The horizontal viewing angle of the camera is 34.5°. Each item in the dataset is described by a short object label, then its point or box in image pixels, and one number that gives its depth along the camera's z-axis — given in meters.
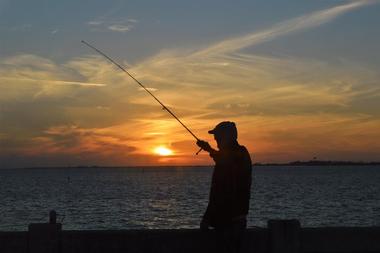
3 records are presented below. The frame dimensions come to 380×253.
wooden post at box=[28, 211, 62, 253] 7.46
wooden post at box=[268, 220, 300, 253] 7.47
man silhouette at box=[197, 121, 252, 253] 6.93
